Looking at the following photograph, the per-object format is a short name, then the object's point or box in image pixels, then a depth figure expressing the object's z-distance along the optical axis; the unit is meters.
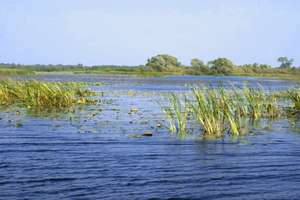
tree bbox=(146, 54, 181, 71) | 153.50
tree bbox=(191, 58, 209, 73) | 153.00
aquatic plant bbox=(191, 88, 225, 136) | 18.82
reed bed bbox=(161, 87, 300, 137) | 19.03
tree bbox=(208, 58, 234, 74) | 146.40
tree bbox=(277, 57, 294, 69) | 170.12
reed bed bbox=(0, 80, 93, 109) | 30.86
